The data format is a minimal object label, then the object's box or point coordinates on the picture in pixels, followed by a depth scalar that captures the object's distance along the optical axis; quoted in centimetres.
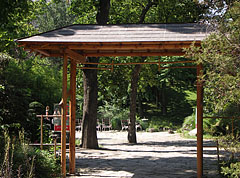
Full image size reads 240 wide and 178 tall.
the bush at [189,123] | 2340
